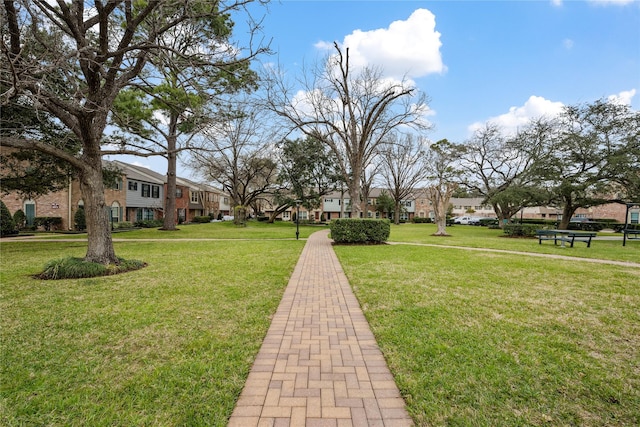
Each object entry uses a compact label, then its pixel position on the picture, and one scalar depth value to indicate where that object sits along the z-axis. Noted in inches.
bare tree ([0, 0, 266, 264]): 218.5
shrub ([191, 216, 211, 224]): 1570.9
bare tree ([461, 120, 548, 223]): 1038.5
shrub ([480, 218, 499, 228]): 1517.8
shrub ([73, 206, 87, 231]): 857.5
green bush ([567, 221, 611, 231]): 1225.8
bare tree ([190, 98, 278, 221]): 1058.7
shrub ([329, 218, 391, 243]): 534.3
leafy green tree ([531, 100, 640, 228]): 737.0
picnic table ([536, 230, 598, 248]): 503.4
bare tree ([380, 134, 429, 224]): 1416.0
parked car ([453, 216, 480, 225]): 1801.7
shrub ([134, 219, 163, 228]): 1084.8
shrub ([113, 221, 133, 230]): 970.7
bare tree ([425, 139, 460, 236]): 1269.7
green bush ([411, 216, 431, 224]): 2001.7
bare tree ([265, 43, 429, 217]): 636.7
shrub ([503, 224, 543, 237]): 758.6
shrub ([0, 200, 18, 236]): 671.1
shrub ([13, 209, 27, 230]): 805.4
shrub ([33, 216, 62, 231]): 836.6
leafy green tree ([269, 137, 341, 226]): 1250.0
